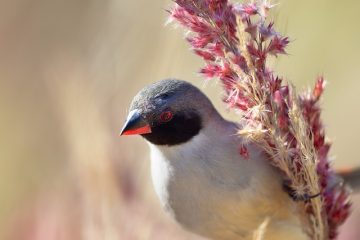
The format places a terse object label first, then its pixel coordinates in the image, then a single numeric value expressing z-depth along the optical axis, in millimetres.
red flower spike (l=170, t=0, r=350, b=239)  5020
